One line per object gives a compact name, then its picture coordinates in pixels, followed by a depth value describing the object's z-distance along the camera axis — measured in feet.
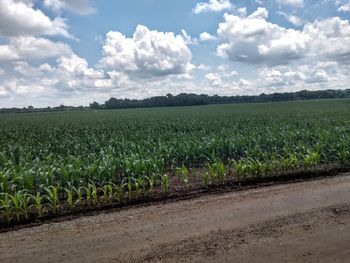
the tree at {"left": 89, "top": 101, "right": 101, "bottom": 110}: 486.18
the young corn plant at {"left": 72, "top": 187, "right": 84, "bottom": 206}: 23.04
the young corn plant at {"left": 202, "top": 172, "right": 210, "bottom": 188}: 27.55
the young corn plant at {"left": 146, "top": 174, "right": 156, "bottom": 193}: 25.55
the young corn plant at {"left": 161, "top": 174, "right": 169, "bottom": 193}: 25.73
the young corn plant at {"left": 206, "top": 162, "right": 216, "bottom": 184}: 28.53
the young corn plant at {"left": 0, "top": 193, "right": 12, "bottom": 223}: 20.21
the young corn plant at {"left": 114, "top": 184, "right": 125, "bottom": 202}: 24.17
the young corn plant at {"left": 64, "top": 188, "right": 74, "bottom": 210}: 22.44
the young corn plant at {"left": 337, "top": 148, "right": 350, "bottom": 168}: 34.50
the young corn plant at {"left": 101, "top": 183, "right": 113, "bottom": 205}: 23.57
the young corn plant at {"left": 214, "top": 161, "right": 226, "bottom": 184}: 28.43
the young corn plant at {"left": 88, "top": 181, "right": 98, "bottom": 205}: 23.35
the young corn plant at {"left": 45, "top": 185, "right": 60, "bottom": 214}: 21.79
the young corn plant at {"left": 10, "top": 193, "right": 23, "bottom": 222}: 20.43
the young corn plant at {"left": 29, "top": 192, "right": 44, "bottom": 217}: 21.08
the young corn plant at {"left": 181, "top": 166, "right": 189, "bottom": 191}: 27.31
